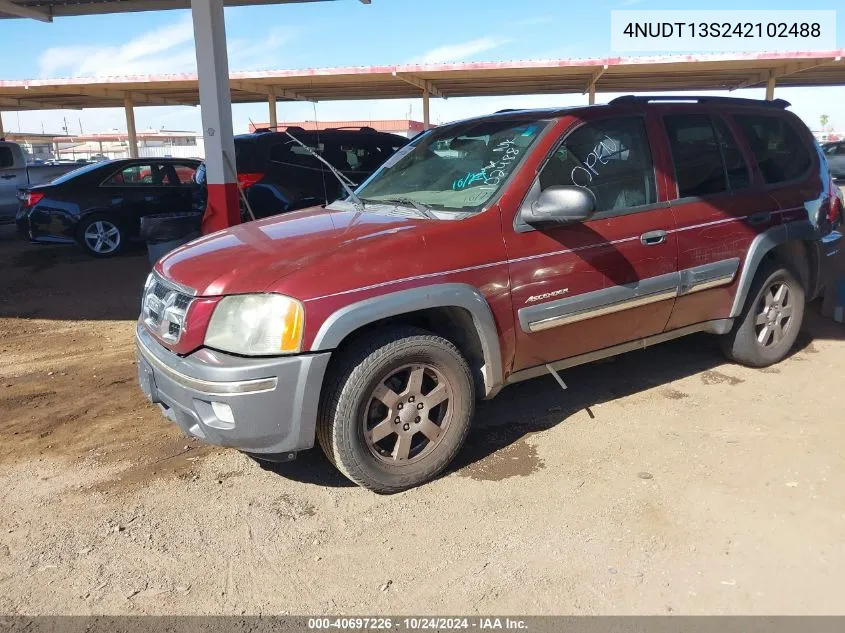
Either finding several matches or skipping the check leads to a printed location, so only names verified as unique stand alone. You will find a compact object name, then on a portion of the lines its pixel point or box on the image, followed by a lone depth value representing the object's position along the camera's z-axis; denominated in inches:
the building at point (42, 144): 2751.0
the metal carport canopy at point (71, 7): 359.3
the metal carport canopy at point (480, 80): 686.5
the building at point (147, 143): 2439.7
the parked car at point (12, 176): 512.1
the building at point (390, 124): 1742.5
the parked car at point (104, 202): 406.6
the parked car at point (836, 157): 720.4
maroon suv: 119.0
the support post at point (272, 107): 874.1
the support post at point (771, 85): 763.0
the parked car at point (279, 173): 340.2
